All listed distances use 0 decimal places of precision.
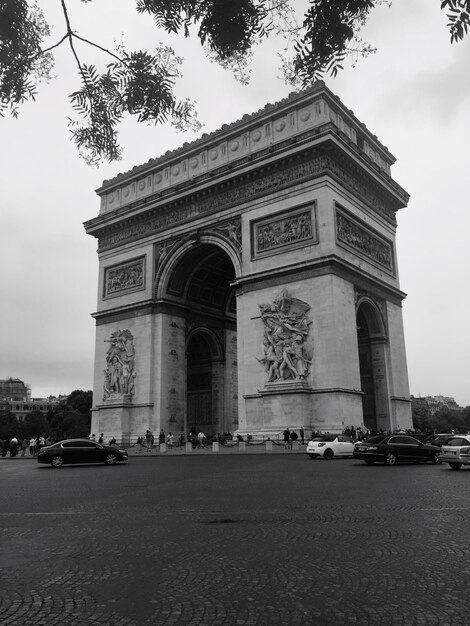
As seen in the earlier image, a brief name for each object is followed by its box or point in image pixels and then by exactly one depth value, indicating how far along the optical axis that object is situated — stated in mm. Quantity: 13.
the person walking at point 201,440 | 34000
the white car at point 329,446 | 22705
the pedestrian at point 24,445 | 40319
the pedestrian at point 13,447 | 37281
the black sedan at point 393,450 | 19734
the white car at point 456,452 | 17953
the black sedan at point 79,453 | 22625
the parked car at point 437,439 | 27328
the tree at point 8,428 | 94312
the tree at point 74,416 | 80431
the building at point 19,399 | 146250
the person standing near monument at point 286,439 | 26692
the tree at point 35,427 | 92331
